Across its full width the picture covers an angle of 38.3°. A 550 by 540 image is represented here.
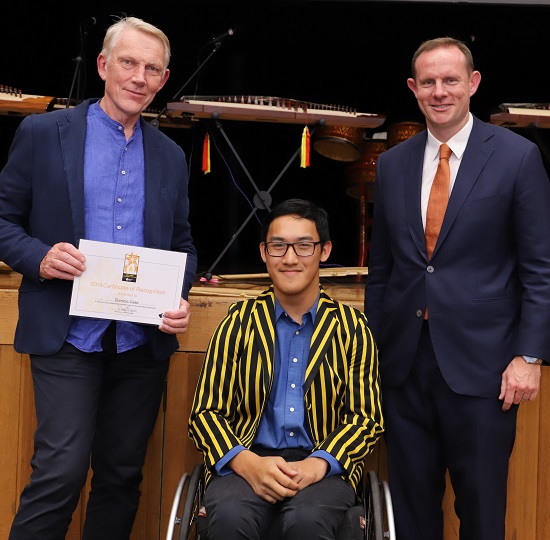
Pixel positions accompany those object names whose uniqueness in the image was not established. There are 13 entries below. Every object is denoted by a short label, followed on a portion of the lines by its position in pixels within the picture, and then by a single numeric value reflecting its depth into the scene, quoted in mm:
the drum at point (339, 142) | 4895
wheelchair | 2125
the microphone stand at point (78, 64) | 4461
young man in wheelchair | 2258
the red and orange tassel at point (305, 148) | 4254
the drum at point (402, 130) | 5086
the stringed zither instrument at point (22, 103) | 4359
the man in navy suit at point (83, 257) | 2340
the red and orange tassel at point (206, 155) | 4312
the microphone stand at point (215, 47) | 4386
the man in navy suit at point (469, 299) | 2381
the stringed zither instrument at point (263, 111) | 4211
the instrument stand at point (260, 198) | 4203
